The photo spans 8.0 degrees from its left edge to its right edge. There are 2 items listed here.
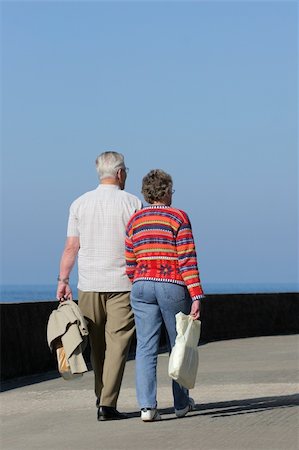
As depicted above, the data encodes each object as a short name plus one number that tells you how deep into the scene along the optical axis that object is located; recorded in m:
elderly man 15.60
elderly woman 15.17
